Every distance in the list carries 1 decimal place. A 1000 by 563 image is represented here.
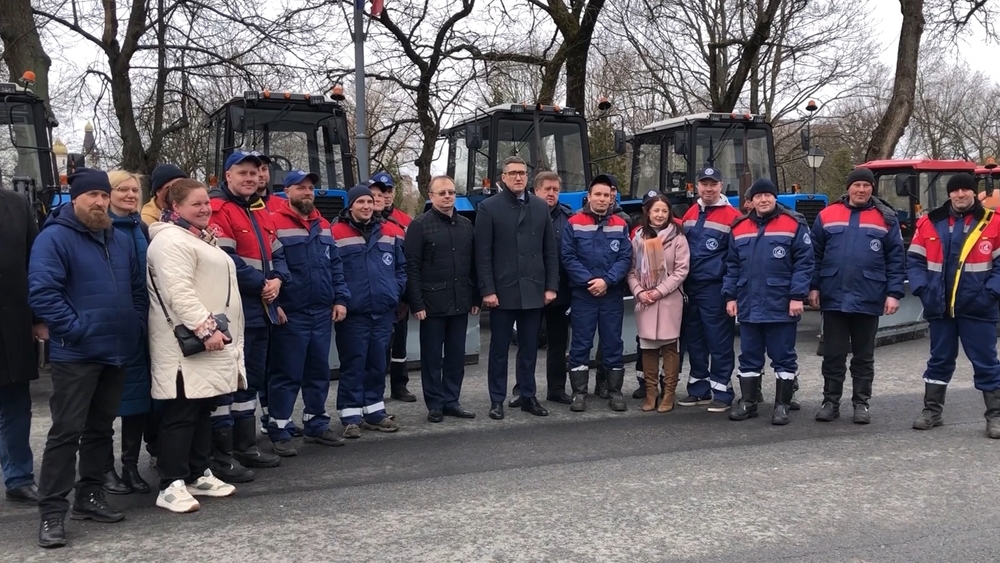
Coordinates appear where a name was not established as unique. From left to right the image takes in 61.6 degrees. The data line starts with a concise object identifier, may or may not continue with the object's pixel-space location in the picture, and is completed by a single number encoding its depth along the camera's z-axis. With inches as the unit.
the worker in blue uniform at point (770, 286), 258.7
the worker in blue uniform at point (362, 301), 249.3
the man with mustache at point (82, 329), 169.2
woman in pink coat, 276.5
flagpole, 439.3
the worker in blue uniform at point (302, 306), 229.0
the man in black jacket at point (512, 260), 269.1
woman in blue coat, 189.2
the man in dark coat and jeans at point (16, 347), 184.7
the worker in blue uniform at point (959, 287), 246.5
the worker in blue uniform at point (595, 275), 277.0
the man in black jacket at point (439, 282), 265.9
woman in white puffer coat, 183.0
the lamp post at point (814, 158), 595.0
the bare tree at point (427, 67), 762.8
